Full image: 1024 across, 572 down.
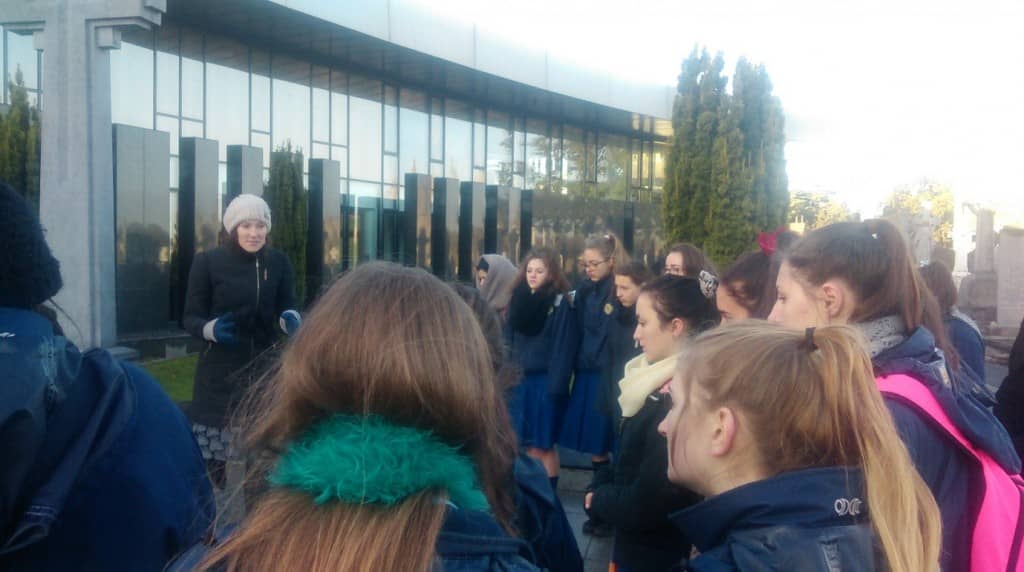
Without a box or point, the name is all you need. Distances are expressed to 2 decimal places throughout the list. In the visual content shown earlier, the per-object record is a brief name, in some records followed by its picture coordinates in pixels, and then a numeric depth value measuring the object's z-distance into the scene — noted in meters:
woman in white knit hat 4.38
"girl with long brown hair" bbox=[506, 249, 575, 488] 6.41
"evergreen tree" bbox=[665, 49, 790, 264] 18.45
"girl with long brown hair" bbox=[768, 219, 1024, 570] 1.99
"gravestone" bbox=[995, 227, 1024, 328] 18.83
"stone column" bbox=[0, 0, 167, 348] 8.72
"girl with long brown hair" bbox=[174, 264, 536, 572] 1.24
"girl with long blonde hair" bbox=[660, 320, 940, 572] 1.51
